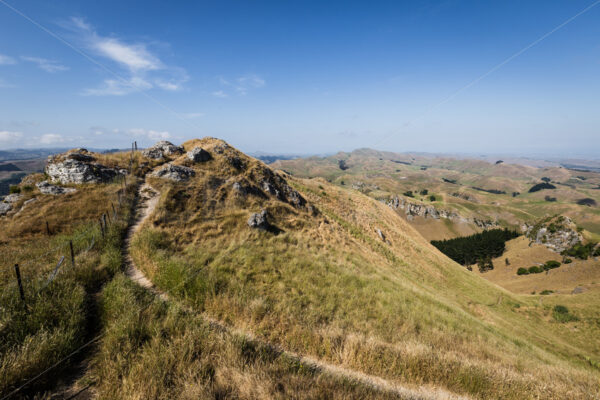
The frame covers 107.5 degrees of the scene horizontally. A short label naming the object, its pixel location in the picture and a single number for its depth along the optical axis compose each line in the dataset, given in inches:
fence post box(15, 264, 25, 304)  245.3
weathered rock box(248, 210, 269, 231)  683.4
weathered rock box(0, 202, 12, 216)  560.0
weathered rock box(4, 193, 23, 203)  594.5
